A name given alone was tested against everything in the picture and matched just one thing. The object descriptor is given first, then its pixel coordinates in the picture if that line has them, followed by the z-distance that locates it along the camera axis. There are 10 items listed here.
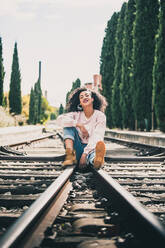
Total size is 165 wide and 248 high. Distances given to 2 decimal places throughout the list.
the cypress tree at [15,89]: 38.94
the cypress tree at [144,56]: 22.70
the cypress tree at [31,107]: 47.67
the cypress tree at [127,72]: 25.83
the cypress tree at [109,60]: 33.22
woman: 4.29
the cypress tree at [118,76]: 28.78
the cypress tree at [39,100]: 40.37
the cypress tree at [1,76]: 30.22
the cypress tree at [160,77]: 18.17
